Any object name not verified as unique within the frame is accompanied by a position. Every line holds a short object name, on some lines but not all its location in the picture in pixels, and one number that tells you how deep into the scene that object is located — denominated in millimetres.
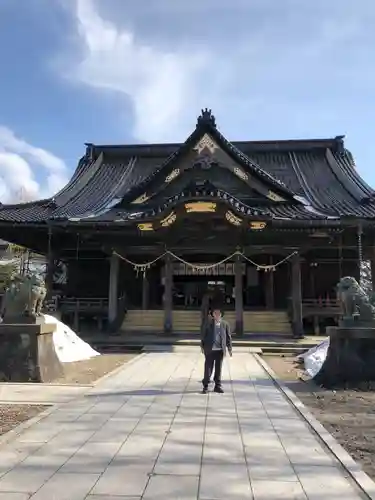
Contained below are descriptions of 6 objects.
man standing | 8484
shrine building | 17641
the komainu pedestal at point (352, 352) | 9094
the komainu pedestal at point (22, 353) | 9219
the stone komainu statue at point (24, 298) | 9836
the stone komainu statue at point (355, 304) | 9598
